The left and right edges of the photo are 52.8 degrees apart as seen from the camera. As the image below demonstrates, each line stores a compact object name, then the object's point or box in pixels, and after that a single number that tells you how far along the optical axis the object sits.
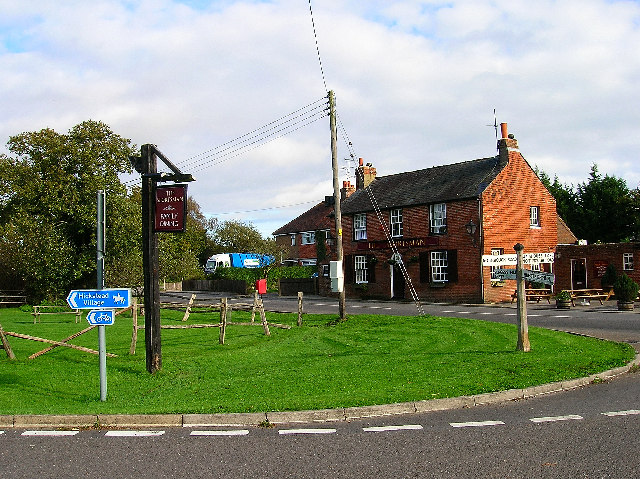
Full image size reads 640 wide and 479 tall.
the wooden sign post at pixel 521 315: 13.45
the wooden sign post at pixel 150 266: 11.84
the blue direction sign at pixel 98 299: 9.62
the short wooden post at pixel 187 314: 24.37
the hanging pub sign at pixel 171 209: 11.70
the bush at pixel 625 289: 26.20
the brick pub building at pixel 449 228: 35.59
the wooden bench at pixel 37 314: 25.36
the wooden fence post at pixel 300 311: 21.93
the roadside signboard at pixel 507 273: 13.84
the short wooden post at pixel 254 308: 19.70
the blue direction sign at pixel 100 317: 9.61
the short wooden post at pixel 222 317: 15.98
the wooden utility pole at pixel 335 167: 24.36
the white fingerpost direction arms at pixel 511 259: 13.95
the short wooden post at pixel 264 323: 18.00
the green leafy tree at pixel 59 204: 38.03
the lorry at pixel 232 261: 67.88
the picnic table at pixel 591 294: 29.51
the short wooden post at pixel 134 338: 14.44
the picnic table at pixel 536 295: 31.64
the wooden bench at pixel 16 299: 39.47
